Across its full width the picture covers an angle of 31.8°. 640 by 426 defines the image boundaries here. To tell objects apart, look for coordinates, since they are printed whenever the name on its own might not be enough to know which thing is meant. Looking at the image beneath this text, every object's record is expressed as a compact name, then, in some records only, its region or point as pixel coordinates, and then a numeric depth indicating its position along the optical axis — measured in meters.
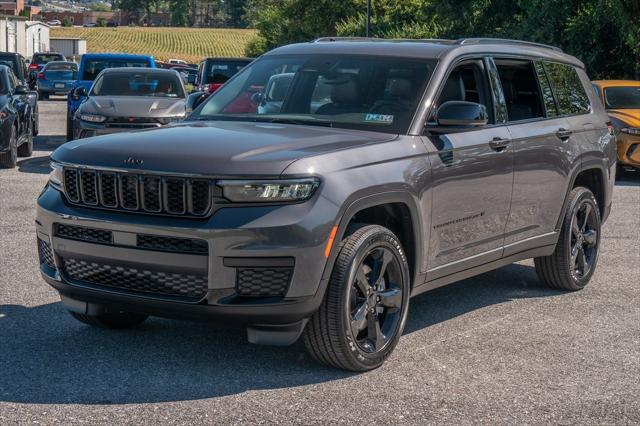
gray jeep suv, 5.46
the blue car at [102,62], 23.47
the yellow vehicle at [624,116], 17.08
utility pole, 43.94
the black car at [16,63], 24.95
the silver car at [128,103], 16.23
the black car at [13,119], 16.12
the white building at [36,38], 98.99
